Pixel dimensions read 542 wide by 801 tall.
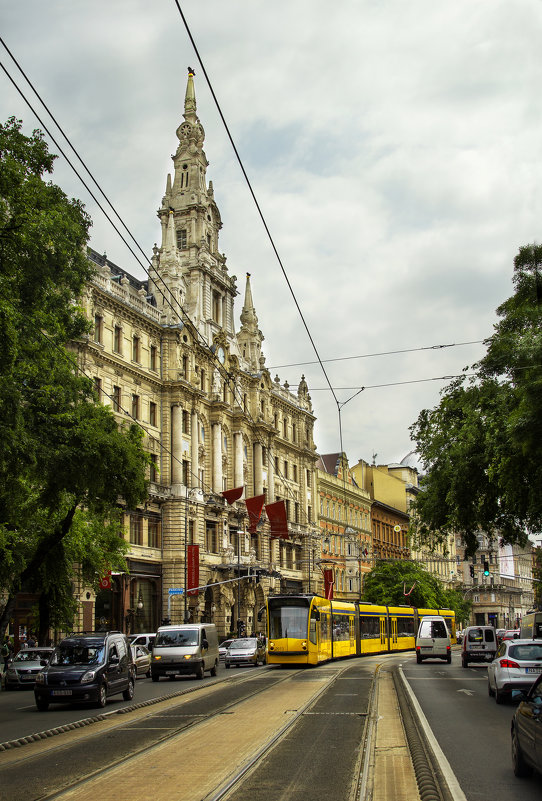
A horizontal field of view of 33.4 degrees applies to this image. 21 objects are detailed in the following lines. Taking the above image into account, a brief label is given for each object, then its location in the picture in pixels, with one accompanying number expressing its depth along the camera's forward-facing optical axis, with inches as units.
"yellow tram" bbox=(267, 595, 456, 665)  1424.7
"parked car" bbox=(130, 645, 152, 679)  1267.7
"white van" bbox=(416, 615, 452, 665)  1700.3
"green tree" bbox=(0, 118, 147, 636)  748.6
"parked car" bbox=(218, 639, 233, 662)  1857.8
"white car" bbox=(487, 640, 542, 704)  742.5
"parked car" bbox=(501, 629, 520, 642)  1831.0
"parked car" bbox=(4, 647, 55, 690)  1151.0
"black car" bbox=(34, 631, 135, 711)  786.2
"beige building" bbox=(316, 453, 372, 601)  3262.8
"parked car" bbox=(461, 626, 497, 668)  1507.1
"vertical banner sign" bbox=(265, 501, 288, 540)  2177.7
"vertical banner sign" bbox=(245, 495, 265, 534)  2148.1
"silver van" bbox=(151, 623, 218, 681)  1164.5
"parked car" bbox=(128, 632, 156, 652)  1517.0
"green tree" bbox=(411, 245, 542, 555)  806.5
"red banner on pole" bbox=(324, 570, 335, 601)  3013.3
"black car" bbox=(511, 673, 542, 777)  357.4
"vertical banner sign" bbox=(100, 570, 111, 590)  1658.5
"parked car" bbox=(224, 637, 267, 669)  1574.8
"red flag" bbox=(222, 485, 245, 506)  2129.7
